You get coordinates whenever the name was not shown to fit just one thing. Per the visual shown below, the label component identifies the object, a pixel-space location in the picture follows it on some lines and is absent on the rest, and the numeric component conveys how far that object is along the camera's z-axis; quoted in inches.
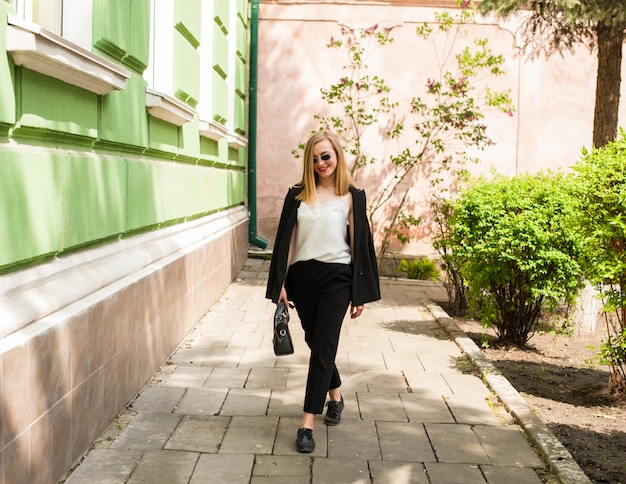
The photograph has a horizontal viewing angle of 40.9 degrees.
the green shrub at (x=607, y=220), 225.1
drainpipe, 534.9
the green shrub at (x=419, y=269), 514.0
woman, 188.9
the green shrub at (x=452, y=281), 383.9
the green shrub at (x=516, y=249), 292.0
